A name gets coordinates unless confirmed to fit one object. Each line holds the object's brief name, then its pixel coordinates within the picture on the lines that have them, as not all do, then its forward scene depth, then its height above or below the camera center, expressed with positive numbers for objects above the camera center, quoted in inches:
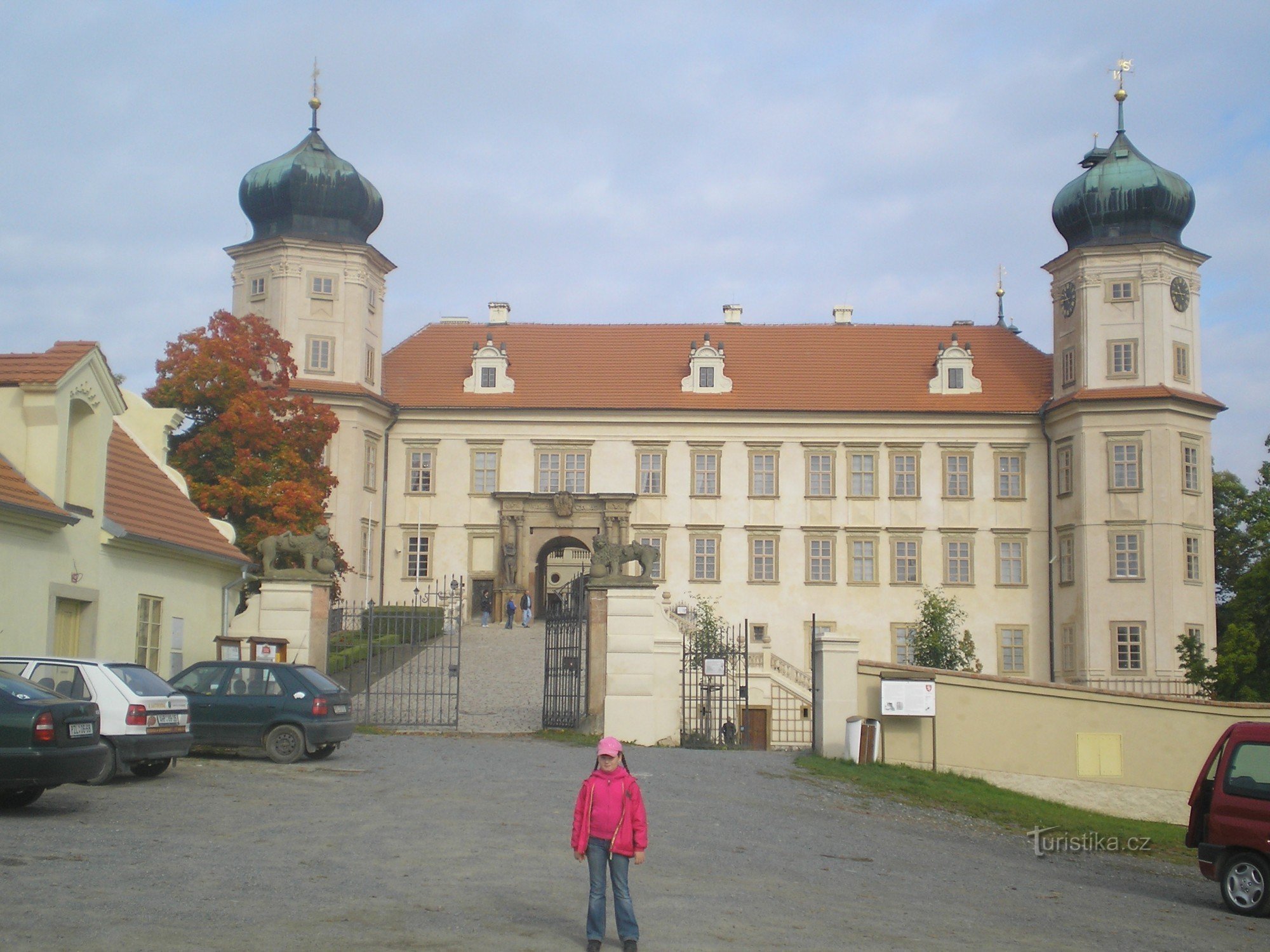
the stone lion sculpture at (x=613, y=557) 1005.2 +60.5
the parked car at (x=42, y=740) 518.0 -34.7
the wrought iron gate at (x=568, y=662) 1021.2 -9.7
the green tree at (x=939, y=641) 1752.0 +15.0
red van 527.2 -56.1
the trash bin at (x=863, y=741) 940.0 -54.1
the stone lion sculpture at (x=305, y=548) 1014.4 +63.0
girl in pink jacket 384.8 -44.9
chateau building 1932.8 +270.0
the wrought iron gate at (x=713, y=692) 1108.5 -38.3
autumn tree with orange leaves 1485.0 +201.4
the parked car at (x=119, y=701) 622.2 -25.1
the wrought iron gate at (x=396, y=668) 1084.5 -21.6
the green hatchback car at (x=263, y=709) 782.5 -34.0
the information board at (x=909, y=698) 940.6 -27.7
